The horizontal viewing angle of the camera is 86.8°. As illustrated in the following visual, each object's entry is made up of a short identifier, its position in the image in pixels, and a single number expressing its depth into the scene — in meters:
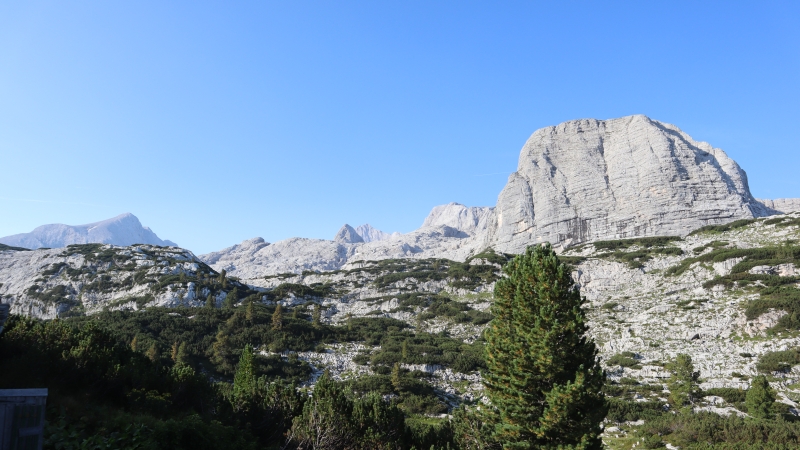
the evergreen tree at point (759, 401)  30.08
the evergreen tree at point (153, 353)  41.08
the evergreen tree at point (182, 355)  43.19
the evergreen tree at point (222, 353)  44.60
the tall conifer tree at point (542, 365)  15.00
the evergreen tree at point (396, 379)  40.14
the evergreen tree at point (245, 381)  20.76
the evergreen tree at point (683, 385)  34.38
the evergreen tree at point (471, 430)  17.70
